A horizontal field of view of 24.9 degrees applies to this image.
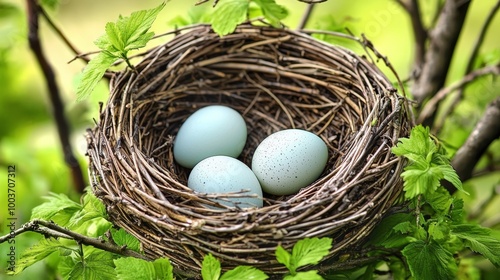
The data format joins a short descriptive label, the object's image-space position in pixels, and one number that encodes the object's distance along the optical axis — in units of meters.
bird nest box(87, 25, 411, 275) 0.36
